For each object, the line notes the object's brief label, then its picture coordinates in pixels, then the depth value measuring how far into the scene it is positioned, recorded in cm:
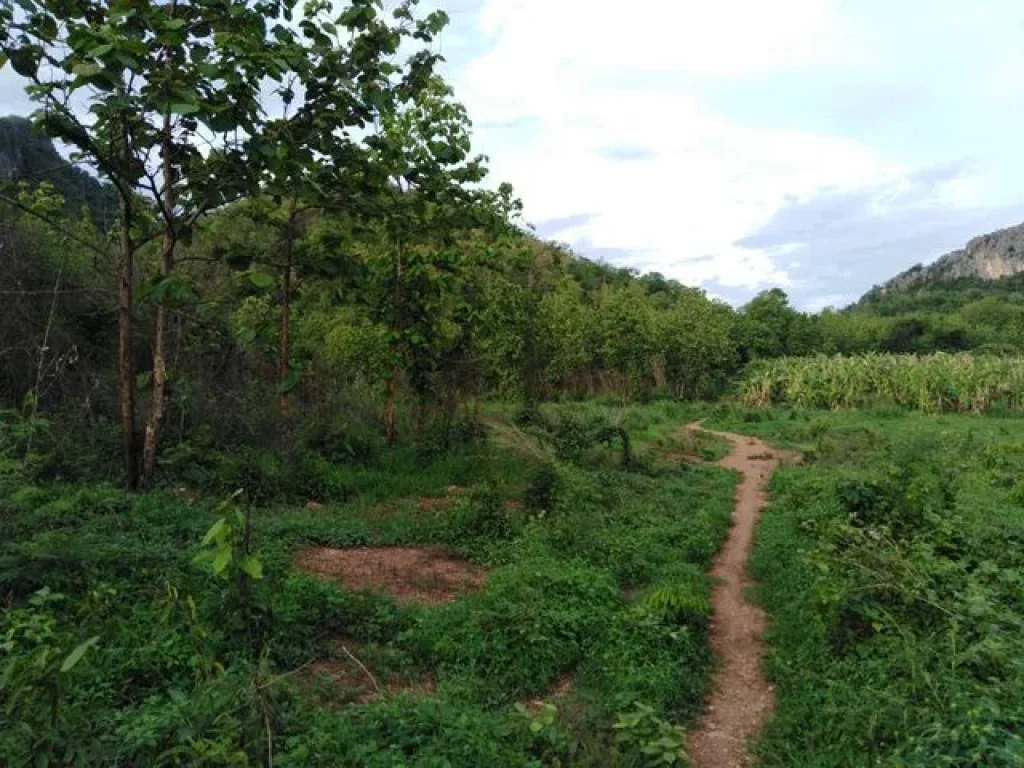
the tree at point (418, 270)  1059
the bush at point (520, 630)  496
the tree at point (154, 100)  499
